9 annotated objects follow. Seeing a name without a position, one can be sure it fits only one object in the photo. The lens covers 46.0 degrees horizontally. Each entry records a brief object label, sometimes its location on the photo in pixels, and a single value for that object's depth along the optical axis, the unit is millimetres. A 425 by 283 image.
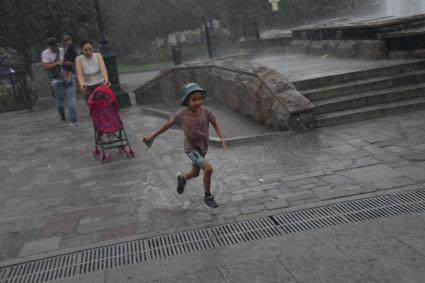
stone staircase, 8445
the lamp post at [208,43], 21097
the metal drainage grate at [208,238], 4508
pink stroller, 8016
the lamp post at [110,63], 13633
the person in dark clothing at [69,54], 11680
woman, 9234
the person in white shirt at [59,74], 11406
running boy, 5441
